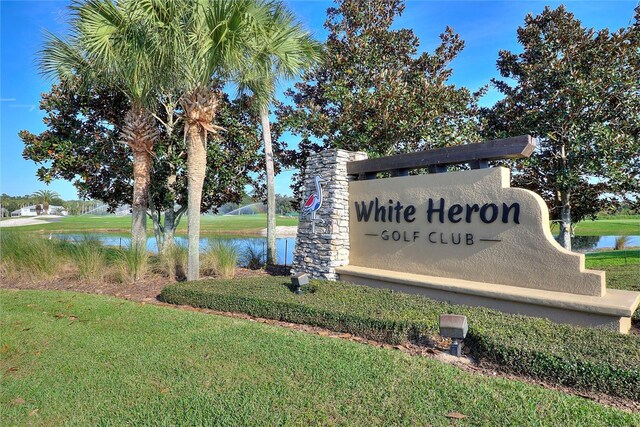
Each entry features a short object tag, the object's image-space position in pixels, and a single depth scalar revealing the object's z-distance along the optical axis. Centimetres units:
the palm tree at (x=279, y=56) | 825
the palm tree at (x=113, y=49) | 770
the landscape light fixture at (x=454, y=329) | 407
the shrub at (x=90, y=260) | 870
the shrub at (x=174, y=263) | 904
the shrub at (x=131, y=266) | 856
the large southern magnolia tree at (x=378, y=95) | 1066
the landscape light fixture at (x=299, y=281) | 646
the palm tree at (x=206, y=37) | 738
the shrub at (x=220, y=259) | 896
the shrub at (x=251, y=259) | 1083
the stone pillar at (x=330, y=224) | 813
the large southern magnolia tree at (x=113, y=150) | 1088
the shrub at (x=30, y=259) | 907
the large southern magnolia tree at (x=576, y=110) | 980
